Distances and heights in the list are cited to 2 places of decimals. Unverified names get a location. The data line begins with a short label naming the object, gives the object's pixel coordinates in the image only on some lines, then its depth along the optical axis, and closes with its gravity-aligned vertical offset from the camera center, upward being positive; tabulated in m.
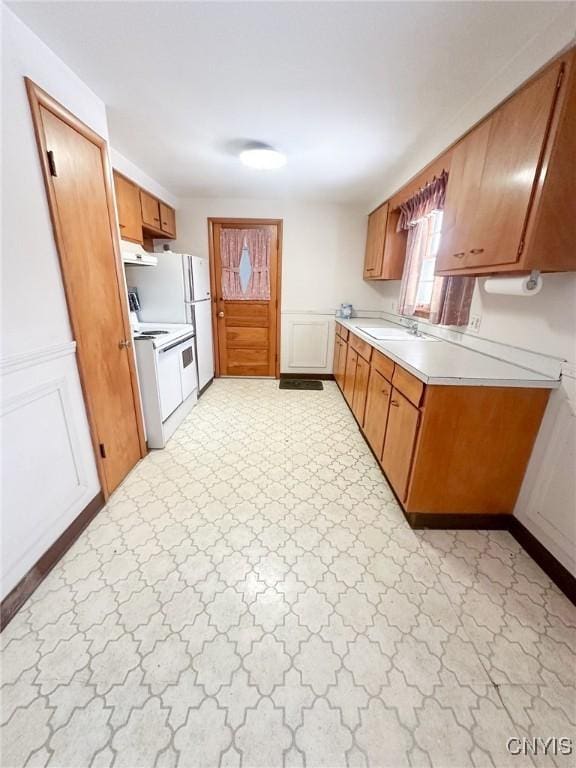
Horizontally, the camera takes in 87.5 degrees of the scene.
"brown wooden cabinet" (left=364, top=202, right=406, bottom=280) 3.09 +0.44
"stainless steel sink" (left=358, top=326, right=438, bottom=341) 2.50 -0.38
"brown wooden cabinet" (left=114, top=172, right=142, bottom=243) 2.49 +0.61
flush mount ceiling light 2.28 +0.95
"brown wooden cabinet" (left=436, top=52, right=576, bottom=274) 1.17 +0.48
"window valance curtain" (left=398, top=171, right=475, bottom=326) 2.14 +0.16
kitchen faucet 2.76 -0.34
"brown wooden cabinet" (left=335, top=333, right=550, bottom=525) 1.53 -0.78
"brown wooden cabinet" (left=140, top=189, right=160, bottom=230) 2.93 +0.70
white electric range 2.33 -0.75
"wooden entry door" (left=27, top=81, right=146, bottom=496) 1.43 +0.04
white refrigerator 3.02 -0.05
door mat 4.00 -1.26
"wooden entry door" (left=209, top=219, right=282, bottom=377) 3.89 -0.12
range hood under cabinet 2.28 +0.19
